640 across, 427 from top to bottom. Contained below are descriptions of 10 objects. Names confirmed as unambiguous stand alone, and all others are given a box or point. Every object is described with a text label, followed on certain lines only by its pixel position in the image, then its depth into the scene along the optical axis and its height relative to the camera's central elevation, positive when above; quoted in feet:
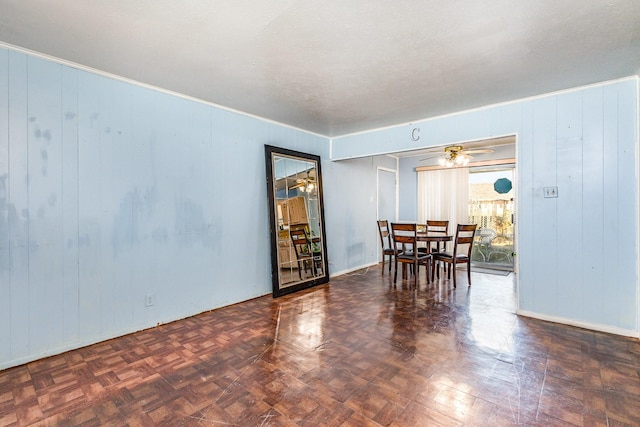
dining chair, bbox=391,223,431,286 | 14.64 -2.33
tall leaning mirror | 13.32 -0.46
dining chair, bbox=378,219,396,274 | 17.44 -1.40
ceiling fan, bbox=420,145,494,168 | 14.38 +2.75
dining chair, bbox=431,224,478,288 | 15.06 -2.36
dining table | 14.98 -1.42
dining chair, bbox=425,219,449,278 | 16.73 -1.26
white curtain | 20.33 +1.04
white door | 21.33 +1.14
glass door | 19.61 -0.35
